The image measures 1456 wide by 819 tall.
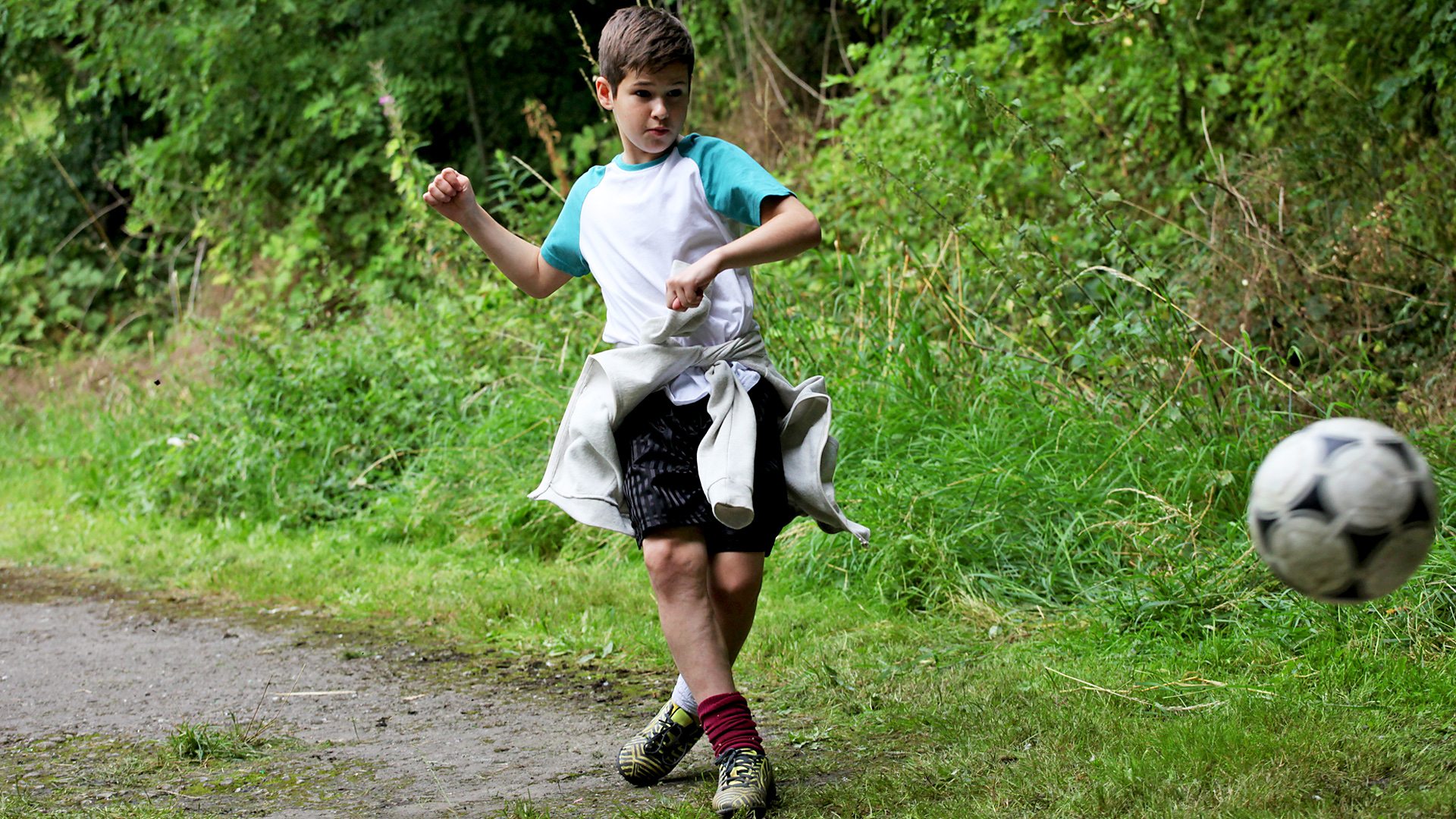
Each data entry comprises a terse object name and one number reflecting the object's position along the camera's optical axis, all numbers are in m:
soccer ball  4.98
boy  5.84
